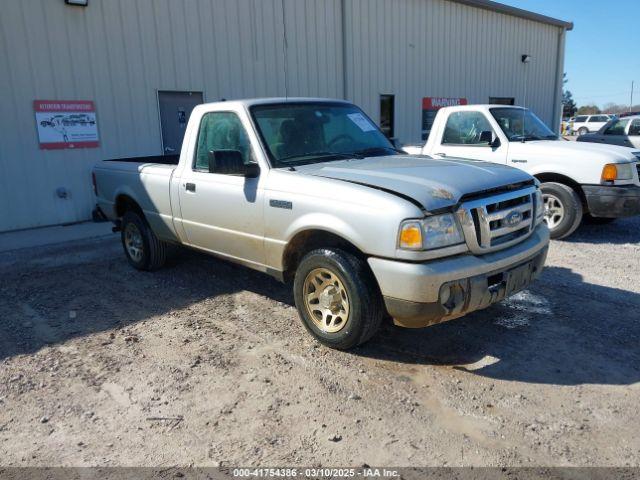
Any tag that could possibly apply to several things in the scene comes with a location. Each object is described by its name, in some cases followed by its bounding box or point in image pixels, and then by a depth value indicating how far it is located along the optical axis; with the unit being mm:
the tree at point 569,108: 69200
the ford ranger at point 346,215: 3326
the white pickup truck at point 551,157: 6754
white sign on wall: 8664
